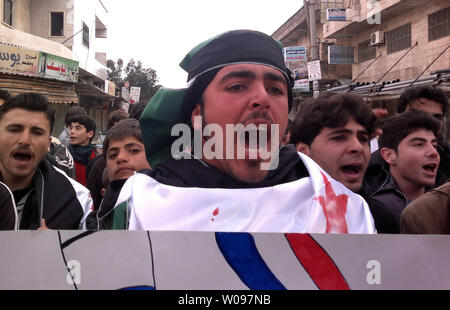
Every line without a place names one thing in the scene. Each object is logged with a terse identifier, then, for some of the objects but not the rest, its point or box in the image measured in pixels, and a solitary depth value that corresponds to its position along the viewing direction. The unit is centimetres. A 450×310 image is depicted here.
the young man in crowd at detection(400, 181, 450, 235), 127
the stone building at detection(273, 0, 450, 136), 877
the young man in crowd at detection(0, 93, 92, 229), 131
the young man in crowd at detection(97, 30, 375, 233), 121
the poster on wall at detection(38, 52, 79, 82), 866
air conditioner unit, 989
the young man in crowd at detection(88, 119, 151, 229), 181
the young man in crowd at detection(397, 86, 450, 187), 263
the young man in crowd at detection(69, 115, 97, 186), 313
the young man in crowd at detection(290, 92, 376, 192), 142
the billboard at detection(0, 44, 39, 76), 860
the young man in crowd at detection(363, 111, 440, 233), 166
